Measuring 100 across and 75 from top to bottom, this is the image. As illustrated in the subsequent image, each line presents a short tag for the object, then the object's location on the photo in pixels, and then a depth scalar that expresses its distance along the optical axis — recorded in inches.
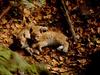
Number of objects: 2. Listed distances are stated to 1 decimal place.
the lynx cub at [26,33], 432.7
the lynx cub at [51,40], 437.4
